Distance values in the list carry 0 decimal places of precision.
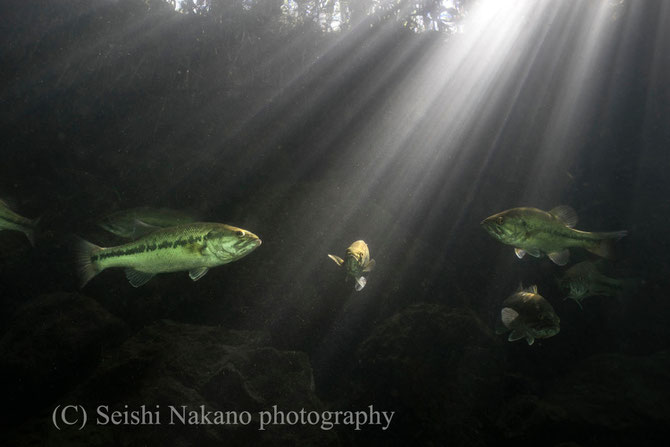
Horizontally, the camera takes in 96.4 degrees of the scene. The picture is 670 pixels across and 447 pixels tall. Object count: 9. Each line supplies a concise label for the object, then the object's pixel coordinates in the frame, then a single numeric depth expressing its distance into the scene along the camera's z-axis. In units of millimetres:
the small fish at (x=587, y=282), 5070
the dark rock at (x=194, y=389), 3488
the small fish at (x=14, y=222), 4238
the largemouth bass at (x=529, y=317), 4188
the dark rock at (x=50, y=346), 4039
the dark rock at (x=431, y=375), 4746
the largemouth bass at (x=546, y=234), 3867
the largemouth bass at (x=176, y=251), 2980
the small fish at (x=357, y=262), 4652
